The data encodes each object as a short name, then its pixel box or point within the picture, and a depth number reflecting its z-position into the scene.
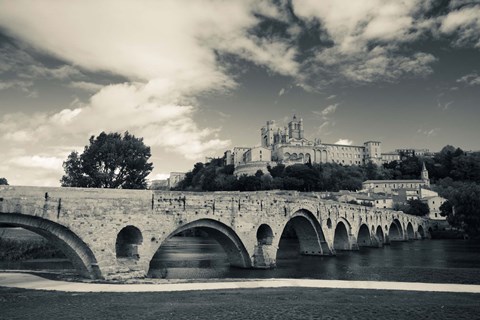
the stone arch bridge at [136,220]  14.20
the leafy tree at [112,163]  37.72
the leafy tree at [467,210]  53.66
